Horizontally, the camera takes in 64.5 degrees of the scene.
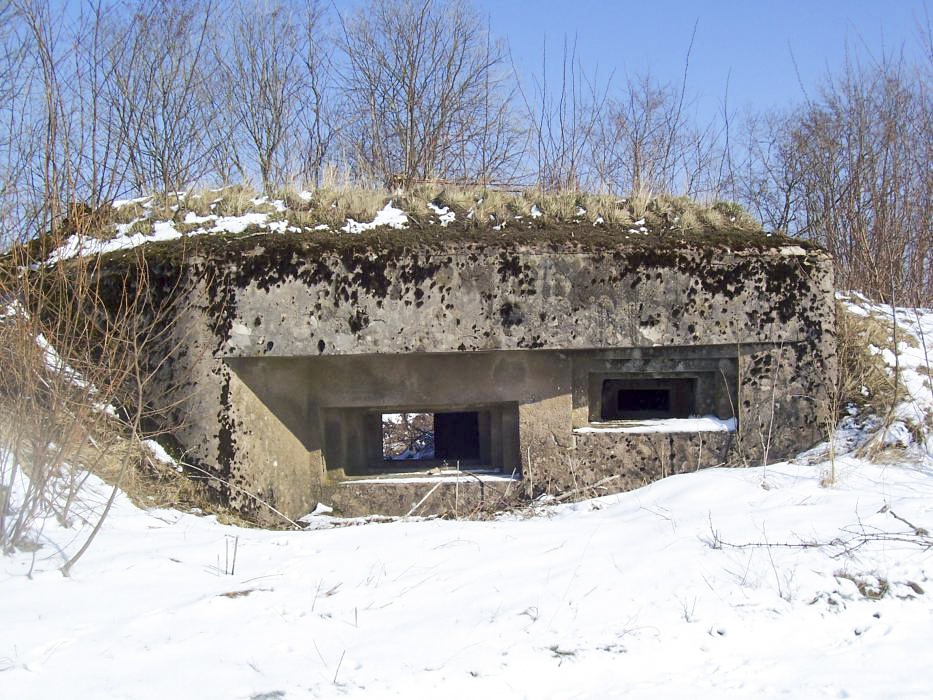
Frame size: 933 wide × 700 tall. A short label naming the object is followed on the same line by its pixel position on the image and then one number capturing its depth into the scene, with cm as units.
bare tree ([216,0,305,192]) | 1157
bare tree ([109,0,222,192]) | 820
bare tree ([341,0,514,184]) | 1173
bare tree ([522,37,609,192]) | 693
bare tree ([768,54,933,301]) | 746
